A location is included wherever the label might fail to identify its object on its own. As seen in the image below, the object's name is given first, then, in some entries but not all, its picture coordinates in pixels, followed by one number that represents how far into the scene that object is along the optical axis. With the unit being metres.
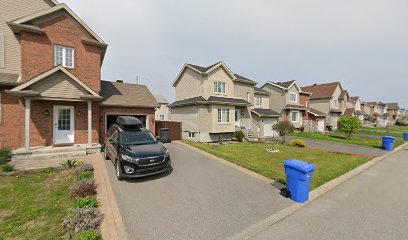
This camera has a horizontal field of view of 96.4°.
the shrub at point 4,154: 9.90
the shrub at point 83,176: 7.31
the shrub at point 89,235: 3.75
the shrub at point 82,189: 6.03
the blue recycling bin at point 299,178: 5.77
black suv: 7.36
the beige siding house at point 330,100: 38.62
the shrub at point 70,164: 9.16
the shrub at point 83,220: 4.38
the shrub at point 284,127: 18.33
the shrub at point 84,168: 8.32
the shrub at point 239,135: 20.47
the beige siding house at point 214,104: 19.52
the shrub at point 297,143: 17.92
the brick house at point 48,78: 11.24
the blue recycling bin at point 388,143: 16.30
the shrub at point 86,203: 5.22
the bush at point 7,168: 8.44
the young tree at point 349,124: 23.69
